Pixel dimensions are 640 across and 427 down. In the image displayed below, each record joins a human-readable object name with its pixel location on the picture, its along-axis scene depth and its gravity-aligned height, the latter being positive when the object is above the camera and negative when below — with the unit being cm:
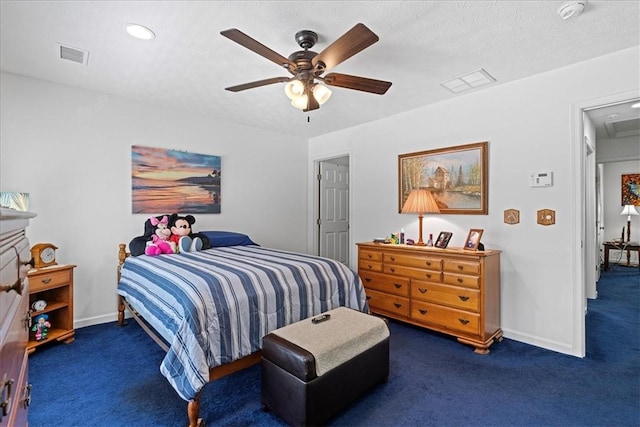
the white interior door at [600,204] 608 +23
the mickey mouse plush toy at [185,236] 327 -23
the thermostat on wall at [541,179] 271 +33
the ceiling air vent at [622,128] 417 +129
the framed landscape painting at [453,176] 314 +44
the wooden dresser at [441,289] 270 -73
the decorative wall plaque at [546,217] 270 -1
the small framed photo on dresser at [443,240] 313 -26
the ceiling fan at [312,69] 176 +98
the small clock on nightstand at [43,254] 272 -36
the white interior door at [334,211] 533 +8
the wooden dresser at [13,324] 62 -26
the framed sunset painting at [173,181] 352 +42
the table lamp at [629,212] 590 +7
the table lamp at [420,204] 331 +12
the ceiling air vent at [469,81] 276 +129
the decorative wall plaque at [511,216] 291 -1
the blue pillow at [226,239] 358 -29
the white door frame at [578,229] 255 -12
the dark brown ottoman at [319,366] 164 -88
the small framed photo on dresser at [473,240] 289 -24
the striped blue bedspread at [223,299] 171 -58
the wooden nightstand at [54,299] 259 -79
